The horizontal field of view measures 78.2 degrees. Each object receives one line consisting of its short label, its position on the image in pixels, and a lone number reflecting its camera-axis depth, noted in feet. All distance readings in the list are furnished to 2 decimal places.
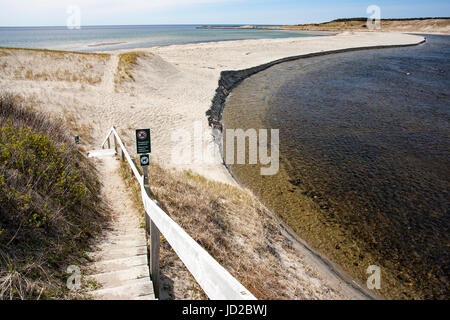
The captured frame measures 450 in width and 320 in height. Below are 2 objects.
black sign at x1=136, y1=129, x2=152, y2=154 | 16.35
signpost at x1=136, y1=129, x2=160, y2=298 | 12.04
